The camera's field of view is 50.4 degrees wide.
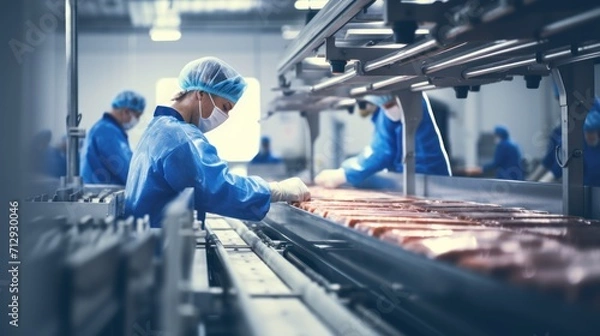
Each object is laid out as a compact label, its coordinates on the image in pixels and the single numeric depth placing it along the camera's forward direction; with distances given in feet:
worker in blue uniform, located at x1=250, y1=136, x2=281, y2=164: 31.60
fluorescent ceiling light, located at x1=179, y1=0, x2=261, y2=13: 27.12
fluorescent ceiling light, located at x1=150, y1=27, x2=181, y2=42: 24.20
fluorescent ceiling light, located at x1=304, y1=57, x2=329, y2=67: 12.53
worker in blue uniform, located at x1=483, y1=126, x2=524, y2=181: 27.30
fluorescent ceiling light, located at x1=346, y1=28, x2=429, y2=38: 9.20
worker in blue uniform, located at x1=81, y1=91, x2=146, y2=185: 16.22
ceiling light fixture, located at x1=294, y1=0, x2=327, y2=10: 10.22
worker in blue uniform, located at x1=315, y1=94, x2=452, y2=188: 14.24
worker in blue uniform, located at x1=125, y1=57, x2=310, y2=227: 8.25
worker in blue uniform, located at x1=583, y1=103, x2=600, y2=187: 15.75
